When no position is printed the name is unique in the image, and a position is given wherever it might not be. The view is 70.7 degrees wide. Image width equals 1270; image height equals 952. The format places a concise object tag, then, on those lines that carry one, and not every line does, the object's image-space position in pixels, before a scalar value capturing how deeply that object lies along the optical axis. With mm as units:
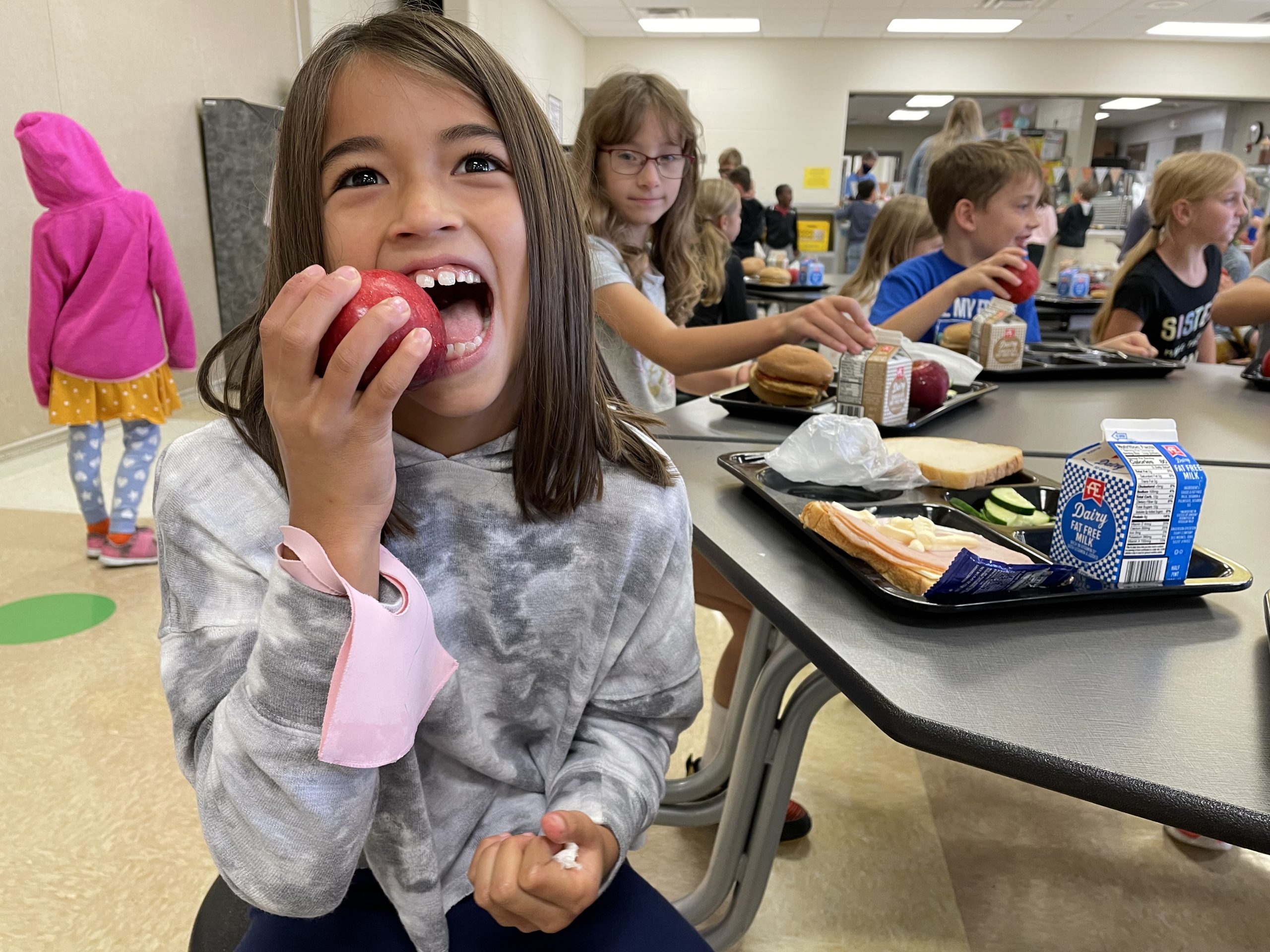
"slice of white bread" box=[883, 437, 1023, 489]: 1113
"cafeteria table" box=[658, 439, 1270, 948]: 562
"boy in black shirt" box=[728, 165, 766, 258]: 6195
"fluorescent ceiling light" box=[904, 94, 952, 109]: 10547
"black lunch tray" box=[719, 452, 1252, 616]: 767
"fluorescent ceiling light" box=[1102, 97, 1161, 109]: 10141
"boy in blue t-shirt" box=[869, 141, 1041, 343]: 2447
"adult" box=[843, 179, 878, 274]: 8484
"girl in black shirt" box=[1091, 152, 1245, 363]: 2707
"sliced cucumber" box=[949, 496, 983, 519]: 1030
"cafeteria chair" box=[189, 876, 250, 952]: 813
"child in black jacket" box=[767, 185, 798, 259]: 7660
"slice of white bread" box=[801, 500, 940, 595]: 778
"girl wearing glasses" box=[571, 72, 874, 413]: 1714
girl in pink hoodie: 2834
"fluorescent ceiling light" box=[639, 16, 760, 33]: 9227
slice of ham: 795
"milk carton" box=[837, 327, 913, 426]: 1414
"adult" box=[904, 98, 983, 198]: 4746
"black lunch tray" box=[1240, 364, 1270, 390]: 1978
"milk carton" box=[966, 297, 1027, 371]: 2049
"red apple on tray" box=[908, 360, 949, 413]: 1576
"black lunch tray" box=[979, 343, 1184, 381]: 2045
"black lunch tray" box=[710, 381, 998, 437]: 1532
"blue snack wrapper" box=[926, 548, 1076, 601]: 729
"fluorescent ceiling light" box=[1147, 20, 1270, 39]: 9008
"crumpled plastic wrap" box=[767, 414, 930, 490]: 1099
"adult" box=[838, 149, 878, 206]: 9977
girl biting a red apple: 603
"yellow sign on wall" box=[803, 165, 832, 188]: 10094
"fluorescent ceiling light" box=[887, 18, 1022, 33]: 9164
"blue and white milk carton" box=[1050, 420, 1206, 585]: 788
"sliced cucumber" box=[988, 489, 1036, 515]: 1026
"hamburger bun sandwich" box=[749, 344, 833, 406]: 1594
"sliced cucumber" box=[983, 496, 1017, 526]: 1018
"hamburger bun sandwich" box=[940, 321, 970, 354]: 2246
